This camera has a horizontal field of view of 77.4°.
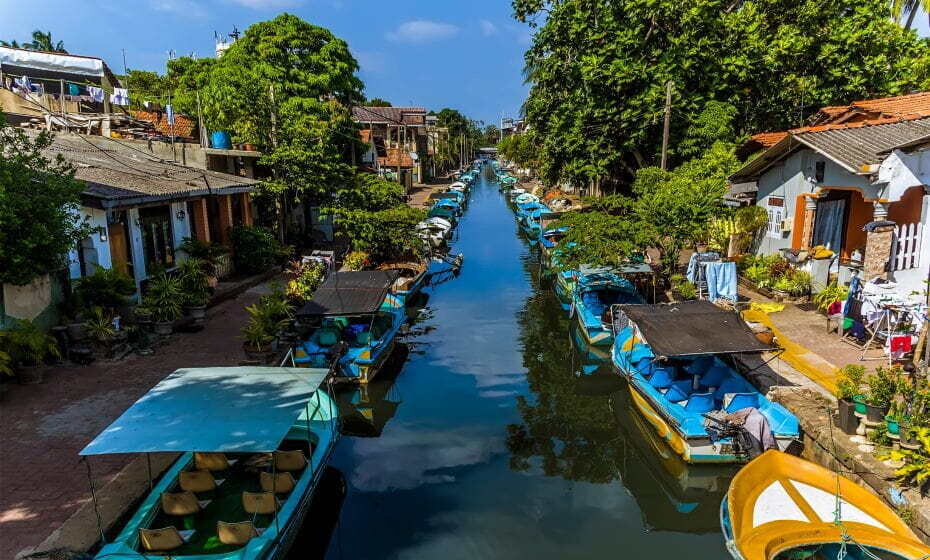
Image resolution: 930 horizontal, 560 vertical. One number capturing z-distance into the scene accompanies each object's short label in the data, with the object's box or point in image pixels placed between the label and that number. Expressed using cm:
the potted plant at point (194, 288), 1584
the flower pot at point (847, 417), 918
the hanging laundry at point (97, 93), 2320
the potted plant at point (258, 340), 1327
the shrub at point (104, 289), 1365
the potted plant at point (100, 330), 1304
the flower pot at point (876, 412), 880
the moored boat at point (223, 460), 700
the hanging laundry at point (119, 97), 2311
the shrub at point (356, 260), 2270
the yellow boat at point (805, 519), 712
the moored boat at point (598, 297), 1711
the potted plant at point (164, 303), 1473
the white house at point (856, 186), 1286
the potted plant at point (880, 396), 878
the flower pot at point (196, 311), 1581
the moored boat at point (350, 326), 1375
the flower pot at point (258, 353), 1324
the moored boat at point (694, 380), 1029
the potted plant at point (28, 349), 1155
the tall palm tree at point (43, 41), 5816
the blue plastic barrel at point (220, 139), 2367
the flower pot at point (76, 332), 1301
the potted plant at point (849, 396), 918
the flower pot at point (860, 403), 903
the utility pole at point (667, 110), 2183
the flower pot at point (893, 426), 836
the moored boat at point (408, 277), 2136
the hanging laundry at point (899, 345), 1108
